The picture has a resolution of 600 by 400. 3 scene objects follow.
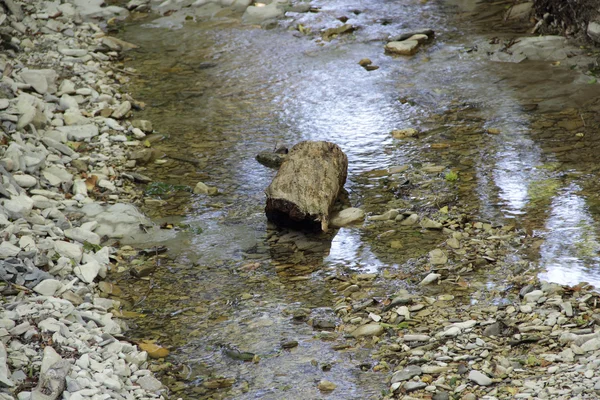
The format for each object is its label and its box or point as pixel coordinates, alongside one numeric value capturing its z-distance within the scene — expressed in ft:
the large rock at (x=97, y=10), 69.00
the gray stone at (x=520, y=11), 60.54
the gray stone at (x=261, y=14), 67.00
